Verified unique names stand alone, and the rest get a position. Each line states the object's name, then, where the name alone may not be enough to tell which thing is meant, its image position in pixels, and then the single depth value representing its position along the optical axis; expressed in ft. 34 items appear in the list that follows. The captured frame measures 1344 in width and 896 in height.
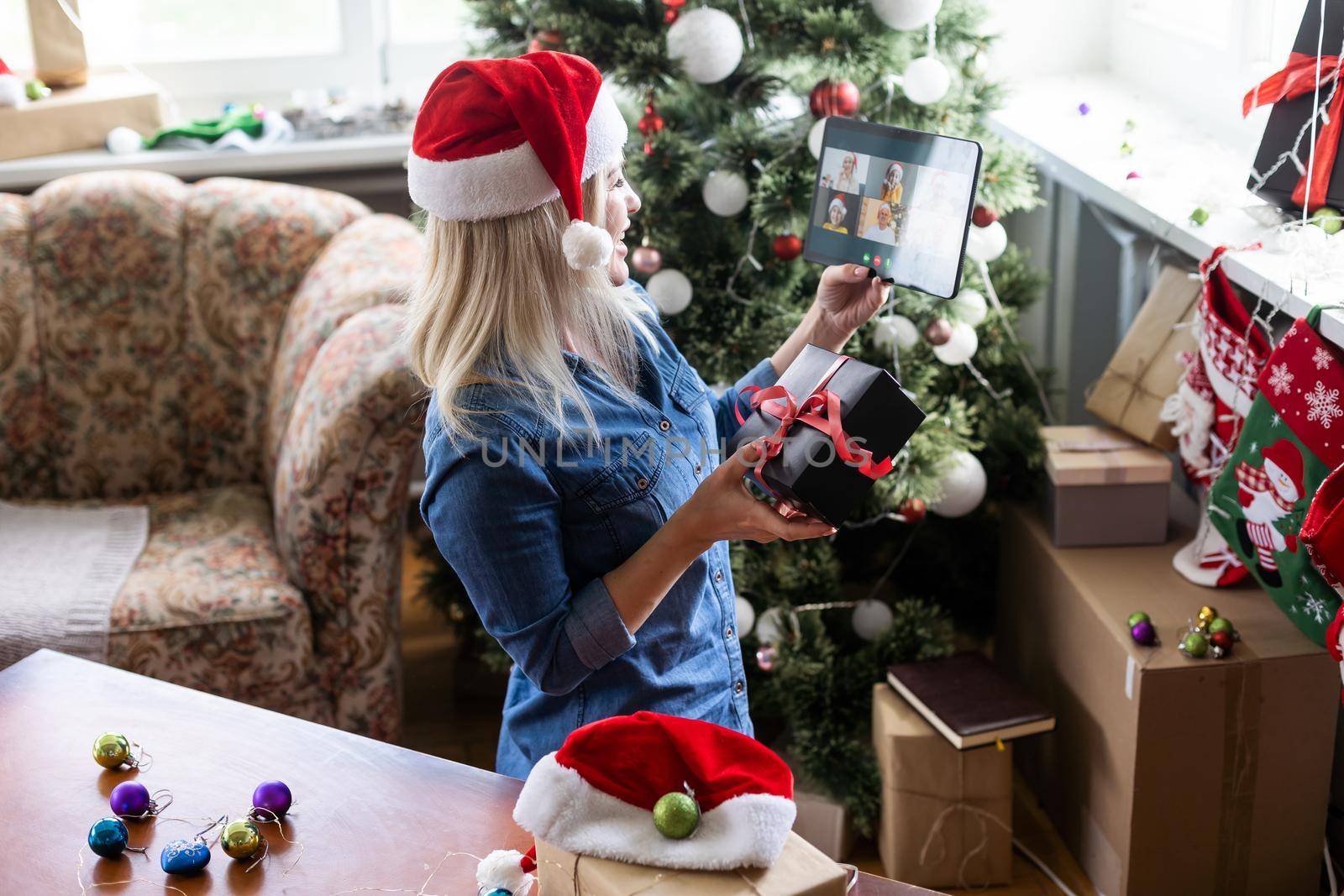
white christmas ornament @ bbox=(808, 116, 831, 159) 5.68
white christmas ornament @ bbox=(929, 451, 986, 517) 6.19
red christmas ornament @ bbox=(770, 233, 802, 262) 5.96
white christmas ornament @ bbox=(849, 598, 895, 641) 6.80
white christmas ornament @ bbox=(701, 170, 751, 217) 5.93
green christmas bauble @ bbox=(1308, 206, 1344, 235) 4.54
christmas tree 5.91
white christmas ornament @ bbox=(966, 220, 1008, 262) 6.00
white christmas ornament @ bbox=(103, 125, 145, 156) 8.64
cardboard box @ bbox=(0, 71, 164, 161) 8.48
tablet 4.26
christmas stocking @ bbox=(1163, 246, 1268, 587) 4.90
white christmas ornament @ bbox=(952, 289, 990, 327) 6.18
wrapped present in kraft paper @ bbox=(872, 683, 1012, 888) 6.00
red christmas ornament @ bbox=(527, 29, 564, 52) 5.96
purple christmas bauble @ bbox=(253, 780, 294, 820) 3.47
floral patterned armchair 7.04
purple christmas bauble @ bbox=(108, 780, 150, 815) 3.49
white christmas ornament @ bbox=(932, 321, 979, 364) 6.11
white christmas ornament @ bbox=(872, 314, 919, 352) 6.02
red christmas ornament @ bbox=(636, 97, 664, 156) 6.01
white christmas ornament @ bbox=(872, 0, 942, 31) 5.66
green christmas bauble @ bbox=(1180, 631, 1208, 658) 5.17
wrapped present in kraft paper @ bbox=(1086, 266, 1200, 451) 5.88
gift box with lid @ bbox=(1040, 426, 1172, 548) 6.05
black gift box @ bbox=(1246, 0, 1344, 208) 4.68
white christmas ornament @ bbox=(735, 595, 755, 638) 6.37
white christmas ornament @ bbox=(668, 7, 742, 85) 5.68
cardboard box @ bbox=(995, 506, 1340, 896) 5.21
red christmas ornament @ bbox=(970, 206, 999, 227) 5.94
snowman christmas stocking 4.23
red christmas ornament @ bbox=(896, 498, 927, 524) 6.18
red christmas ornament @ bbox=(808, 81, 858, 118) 5.80
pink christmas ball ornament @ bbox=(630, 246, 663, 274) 6.04
